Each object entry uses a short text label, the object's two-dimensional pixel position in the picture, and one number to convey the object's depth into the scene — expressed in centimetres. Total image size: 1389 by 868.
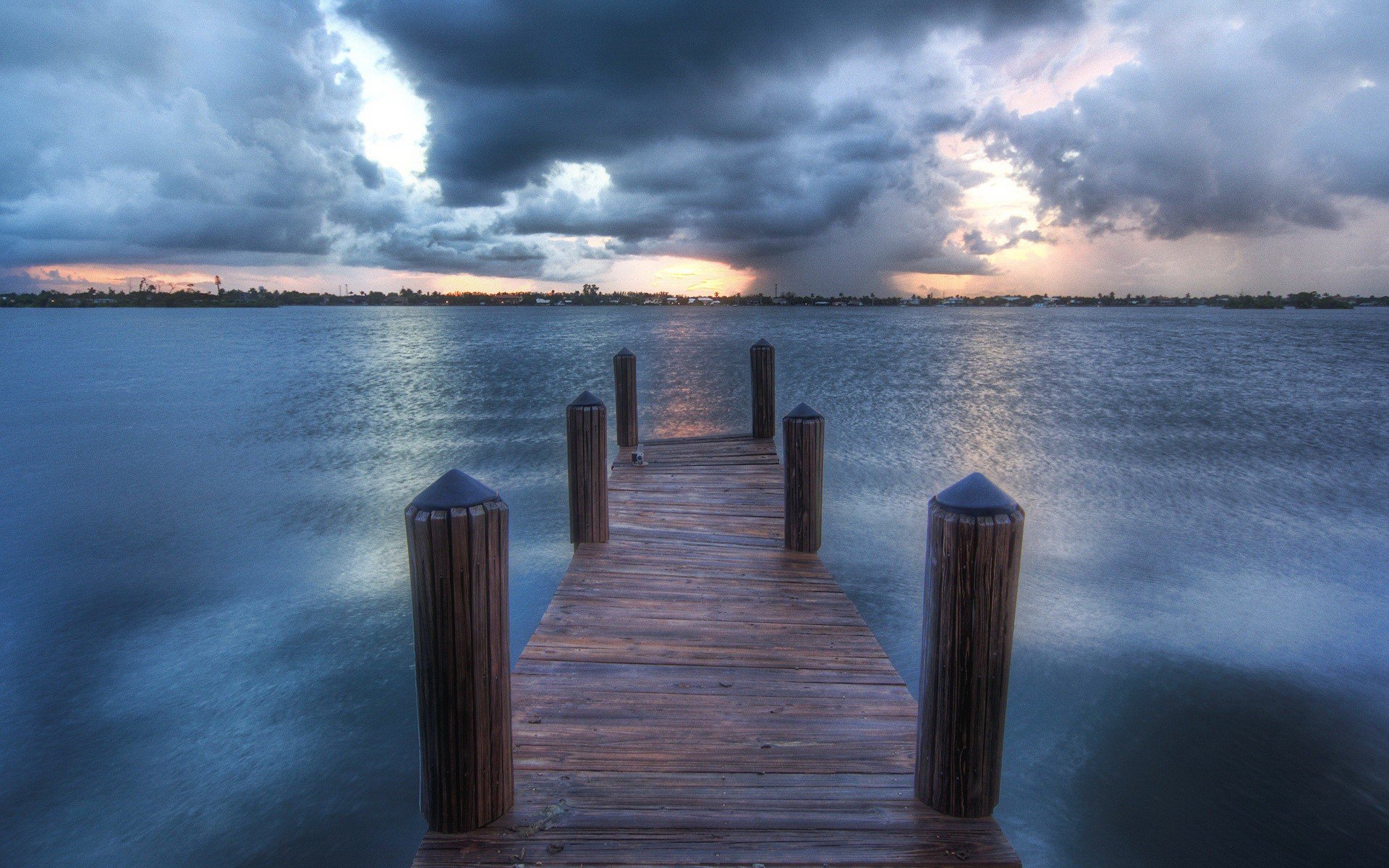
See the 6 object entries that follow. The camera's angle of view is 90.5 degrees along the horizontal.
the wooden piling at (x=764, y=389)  1140
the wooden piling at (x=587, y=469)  631
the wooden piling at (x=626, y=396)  1136
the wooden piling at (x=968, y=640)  273
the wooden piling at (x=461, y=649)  263
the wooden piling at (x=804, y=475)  614
